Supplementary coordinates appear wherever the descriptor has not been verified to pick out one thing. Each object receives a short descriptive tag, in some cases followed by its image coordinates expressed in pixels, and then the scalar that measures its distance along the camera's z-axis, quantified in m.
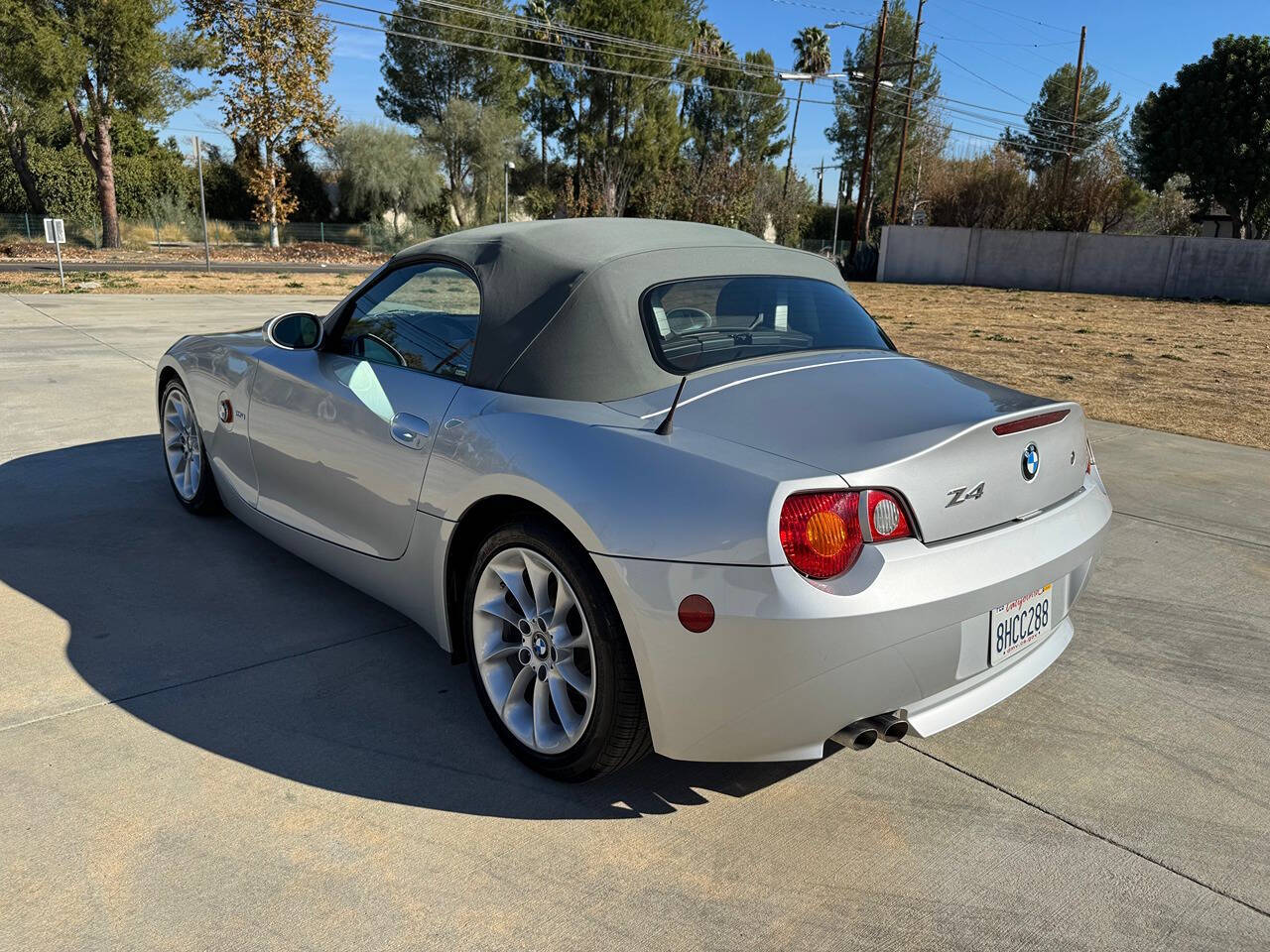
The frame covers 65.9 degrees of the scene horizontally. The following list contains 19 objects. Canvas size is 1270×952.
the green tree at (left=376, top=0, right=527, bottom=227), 52.38
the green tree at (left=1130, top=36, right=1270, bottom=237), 36.25
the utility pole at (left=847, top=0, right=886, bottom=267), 33.00
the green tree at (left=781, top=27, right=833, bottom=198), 75.94
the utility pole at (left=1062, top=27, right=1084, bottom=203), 45.76
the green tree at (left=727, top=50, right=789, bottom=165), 63.88
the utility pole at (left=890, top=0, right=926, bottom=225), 41.72
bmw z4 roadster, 2.30
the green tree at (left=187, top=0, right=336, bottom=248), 37.69
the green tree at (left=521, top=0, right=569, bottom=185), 51.47
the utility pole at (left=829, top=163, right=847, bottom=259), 50.68
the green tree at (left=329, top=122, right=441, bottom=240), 47.94
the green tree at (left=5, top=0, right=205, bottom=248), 31.22
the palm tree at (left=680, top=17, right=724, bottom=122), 53.56
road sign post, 18.69
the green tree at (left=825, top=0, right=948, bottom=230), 59.41
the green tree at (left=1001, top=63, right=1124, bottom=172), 61.24
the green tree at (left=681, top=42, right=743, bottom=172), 63.03
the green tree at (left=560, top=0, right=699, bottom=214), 49.53
